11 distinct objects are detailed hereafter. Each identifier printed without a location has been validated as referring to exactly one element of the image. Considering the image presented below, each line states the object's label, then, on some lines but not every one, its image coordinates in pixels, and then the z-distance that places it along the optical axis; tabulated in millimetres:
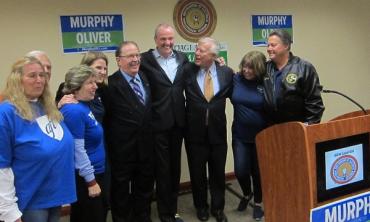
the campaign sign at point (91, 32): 3221
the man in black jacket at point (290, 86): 2584
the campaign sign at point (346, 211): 1610
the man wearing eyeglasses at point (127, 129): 2574
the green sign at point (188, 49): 3696
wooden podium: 1603
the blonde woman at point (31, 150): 1586
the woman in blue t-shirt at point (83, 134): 1955
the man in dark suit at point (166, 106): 2777
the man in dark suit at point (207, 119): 2861
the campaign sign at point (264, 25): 4047
